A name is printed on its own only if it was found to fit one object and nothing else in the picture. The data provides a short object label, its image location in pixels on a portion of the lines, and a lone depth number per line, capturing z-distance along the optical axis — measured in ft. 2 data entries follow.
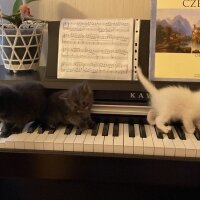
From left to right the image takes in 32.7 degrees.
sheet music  3.87
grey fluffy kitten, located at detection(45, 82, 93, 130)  3.57
